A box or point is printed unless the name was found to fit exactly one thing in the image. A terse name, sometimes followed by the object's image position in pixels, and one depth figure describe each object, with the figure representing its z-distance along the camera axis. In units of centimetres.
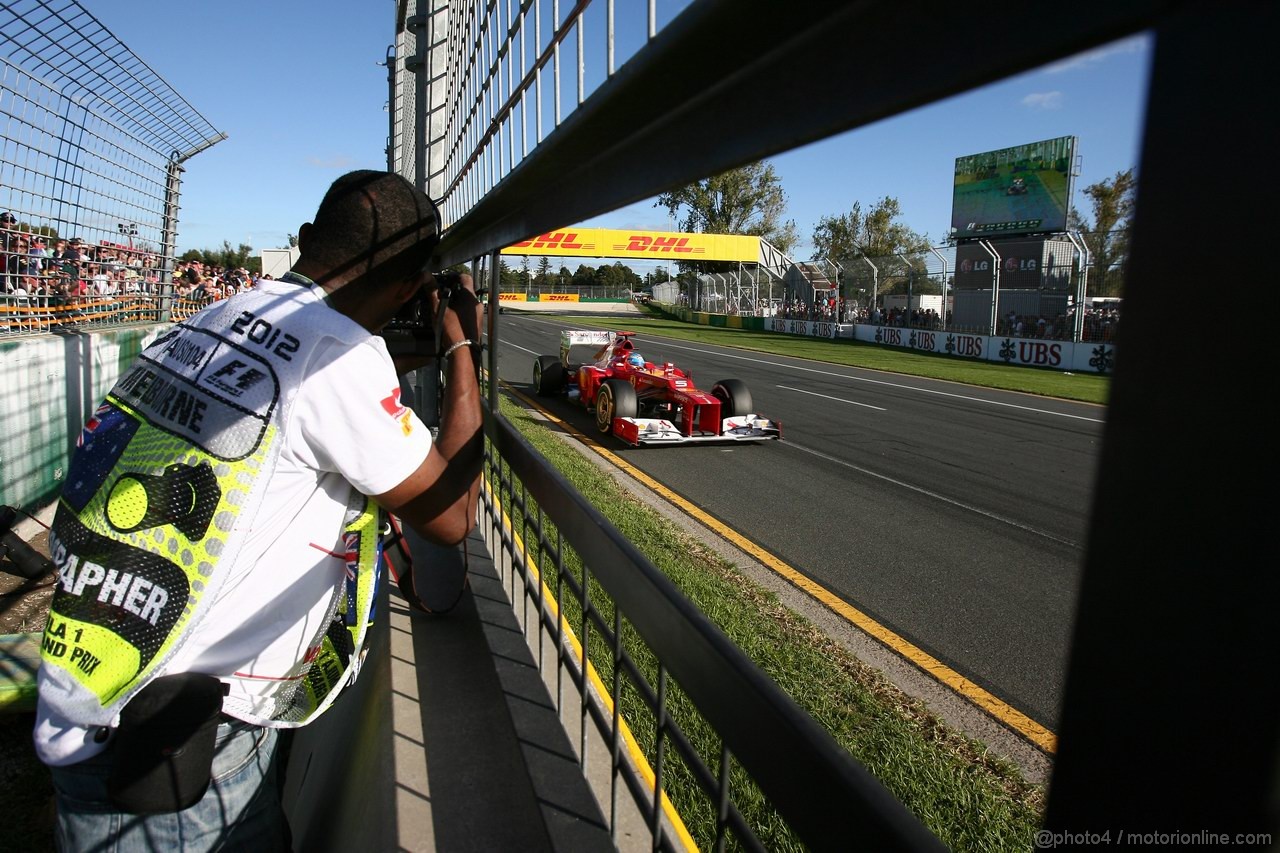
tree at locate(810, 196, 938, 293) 3341
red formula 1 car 877
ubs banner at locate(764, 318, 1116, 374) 1864
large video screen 2734
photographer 135
